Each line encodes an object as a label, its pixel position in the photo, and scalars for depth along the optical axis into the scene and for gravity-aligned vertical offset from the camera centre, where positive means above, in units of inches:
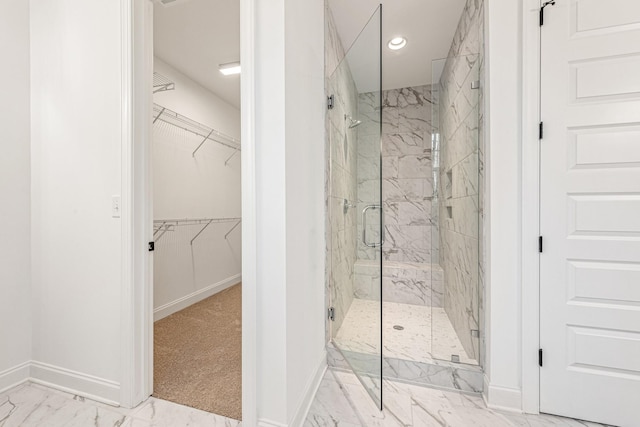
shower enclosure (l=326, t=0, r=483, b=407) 66.8 -5.4
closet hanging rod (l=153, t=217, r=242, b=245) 115.9 -5.6
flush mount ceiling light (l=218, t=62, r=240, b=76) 119.1 +62.0
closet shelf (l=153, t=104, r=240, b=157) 116.2 +39.9
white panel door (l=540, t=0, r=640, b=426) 55.8 +0.0
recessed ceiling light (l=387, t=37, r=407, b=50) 102.4 +62.5
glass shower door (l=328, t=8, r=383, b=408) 63.3 +1.1
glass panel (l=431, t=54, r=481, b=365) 74.1 +0.3
